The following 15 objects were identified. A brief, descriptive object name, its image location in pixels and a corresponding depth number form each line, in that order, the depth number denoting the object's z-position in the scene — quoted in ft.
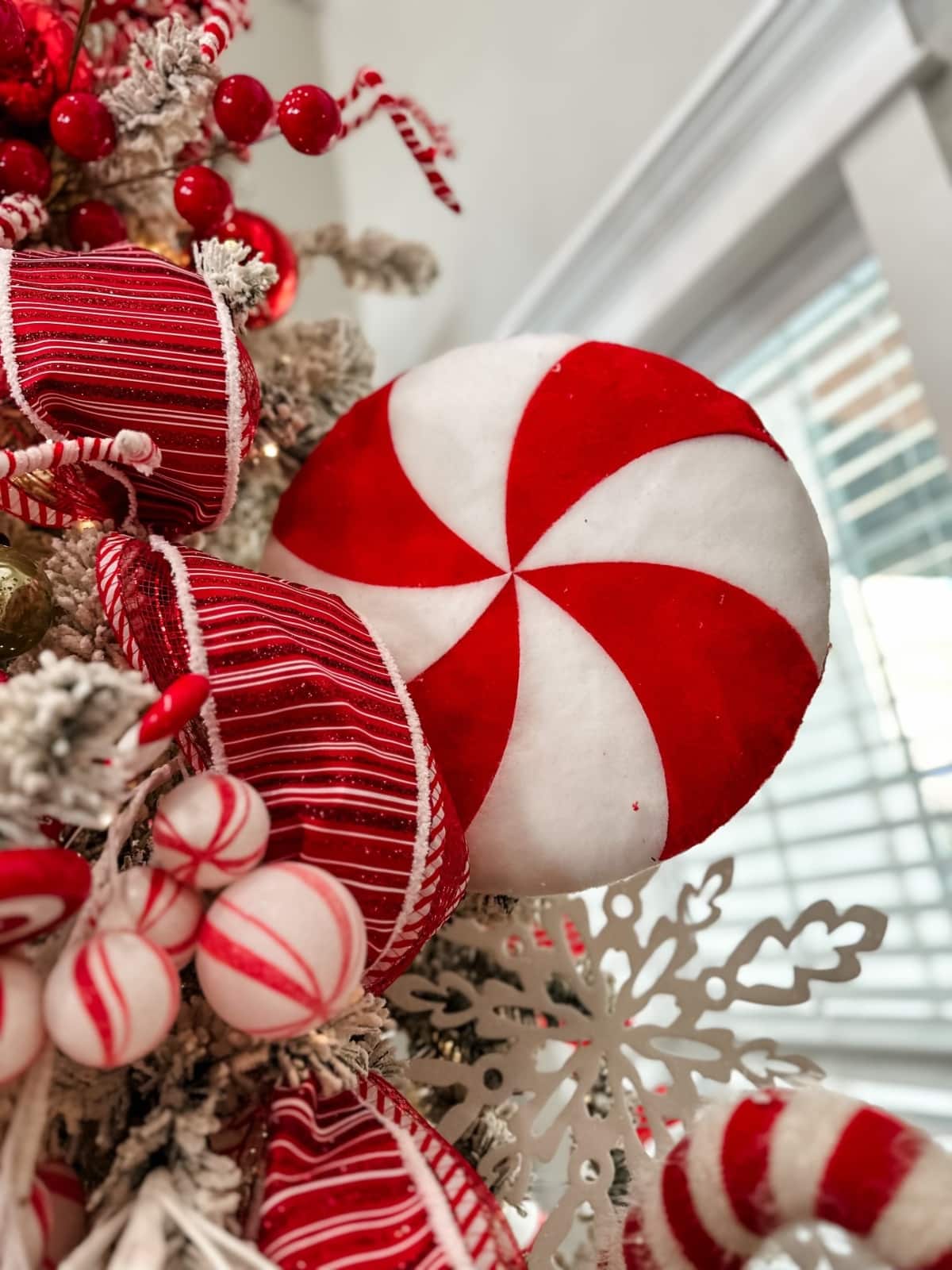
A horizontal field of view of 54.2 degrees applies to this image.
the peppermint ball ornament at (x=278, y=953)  1.05
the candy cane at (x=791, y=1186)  0.98
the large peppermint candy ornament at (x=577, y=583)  1.58
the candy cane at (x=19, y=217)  1.74
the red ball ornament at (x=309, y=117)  1.80
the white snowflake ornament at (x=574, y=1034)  1.94
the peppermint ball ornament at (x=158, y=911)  1.08
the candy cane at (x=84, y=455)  1.32
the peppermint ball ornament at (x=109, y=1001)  0.98
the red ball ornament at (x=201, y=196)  1.96
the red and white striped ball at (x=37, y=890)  0.96
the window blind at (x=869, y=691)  3.27
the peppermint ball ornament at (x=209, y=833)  1.09
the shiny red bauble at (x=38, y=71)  1.97
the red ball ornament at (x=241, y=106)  1.89
